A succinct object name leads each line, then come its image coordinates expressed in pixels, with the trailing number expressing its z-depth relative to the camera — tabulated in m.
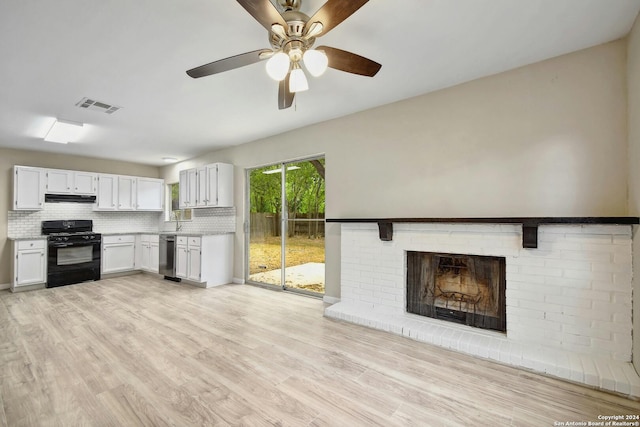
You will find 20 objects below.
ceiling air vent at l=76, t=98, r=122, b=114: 3.34
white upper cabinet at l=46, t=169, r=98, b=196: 5.56
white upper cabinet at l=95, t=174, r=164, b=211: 6.27
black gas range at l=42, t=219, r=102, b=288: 5.25
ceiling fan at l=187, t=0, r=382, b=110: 1.54
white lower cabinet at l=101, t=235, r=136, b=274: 6.04
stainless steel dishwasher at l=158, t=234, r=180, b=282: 5.57
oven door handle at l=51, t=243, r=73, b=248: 5.27
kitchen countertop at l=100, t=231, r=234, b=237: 5.17
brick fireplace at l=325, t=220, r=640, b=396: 2.13
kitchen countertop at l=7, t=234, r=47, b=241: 5.13
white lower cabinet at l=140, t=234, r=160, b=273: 6.05
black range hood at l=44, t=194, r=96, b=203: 5.57
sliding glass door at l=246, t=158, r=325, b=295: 4.48
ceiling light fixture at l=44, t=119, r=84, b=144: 3.96
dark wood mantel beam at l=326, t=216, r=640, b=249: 2.09
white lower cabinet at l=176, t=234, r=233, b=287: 5.07
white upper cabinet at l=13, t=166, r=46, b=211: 5.20
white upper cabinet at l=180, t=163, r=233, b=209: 5.39
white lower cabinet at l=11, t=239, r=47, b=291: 4.98
